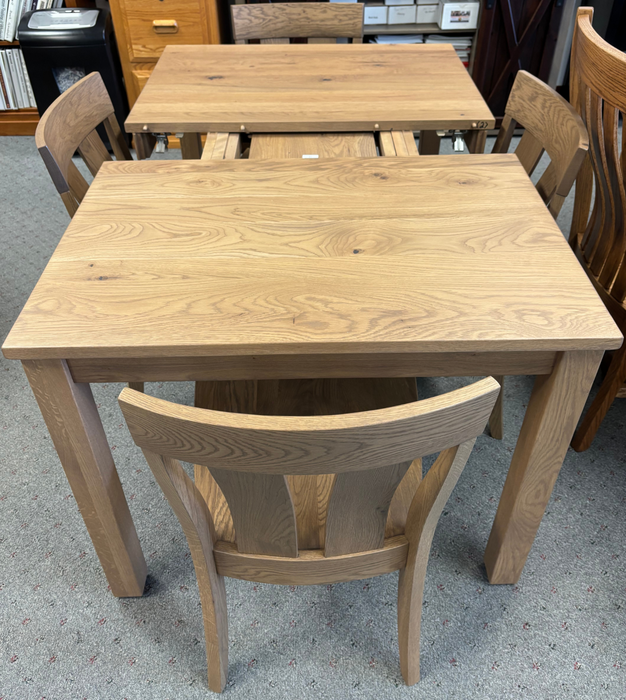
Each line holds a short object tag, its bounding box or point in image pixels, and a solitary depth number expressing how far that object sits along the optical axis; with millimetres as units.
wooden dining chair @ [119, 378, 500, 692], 713
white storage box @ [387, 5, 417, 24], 3010
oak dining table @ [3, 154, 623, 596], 972
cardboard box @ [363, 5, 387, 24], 2994
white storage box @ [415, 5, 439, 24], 3037
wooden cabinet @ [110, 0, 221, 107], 2803
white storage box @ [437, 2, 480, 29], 2936
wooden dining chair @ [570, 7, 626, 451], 1354
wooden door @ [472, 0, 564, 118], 2881
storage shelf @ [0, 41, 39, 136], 3336
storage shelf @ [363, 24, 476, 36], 3039
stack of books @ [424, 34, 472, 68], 3059
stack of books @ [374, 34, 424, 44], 3100
